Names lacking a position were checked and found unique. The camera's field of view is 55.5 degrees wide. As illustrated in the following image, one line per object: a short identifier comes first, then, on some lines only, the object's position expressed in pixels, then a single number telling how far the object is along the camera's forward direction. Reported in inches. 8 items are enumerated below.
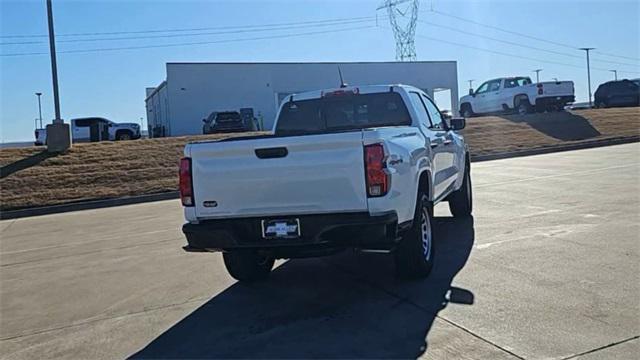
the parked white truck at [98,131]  1359.5
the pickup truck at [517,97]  1127.0
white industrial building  1644.9
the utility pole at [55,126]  812.6
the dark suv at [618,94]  1375.5
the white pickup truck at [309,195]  195.0
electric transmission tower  2314.2
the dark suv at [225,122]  1353.3
